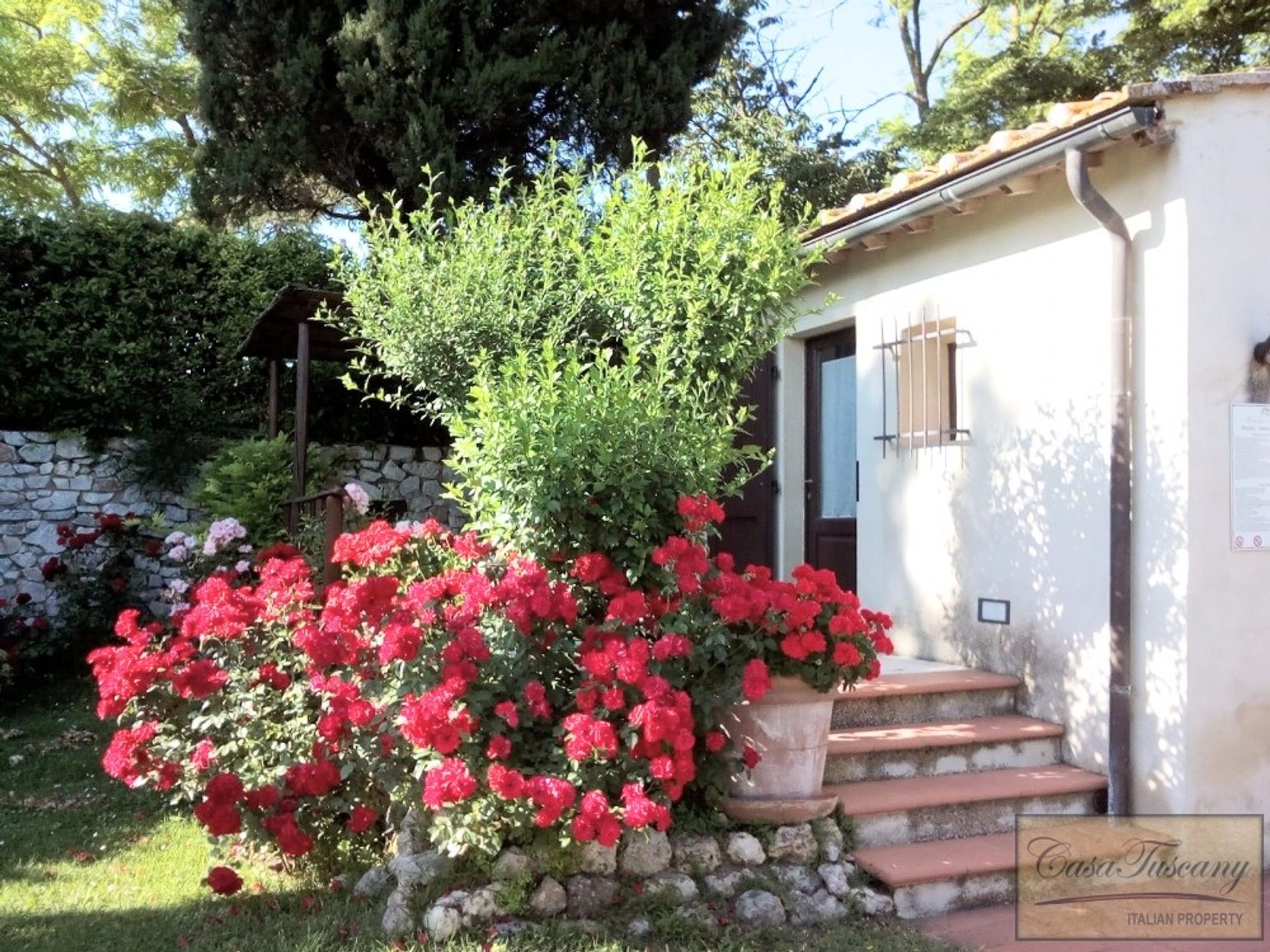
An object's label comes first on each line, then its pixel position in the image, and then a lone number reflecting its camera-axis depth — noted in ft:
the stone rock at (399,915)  11.71
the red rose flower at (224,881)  12.66
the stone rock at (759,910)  12.13
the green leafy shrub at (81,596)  26.30
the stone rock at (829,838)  13.20
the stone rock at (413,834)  12.89
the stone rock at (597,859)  12.26
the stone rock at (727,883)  12.43
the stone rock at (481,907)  11.68
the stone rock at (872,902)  12.73
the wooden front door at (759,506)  24.09
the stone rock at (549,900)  11.92
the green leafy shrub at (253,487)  26.07
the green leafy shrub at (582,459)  12.75
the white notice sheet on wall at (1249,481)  14.67
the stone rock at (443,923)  11.43
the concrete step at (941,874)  12.96
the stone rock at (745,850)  12.81
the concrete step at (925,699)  15.87
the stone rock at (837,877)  12.80
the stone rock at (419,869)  12.22
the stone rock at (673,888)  12.15
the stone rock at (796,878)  12.66
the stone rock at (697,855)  12.57
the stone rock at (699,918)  11.84
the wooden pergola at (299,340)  23.26
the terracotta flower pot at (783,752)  13.20
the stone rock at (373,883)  12.96
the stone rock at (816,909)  12.35
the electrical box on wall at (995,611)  17.37
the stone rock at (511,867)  12.01
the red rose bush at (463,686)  11.57
